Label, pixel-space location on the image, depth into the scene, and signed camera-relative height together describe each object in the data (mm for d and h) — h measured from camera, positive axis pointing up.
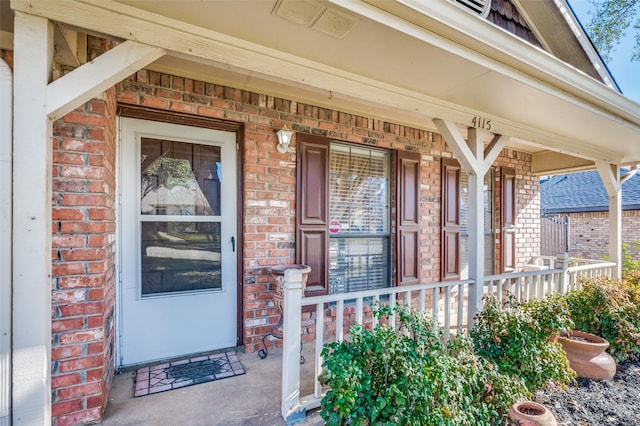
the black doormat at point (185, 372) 2361 -1243
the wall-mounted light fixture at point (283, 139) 3010 +711
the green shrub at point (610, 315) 3178 -1012
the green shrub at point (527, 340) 2355 -951
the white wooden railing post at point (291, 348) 2012 -831
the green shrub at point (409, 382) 1682 -931
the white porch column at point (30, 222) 1327 -32
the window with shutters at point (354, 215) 3277 -3
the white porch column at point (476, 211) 2922 +37
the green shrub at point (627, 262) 6129 -929
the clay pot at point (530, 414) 1942 -1237
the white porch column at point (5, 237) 1308 -92
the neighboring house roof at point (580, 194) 10359 +776
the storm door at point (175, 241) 2611 -225
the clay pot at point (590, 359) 2840 -1282
